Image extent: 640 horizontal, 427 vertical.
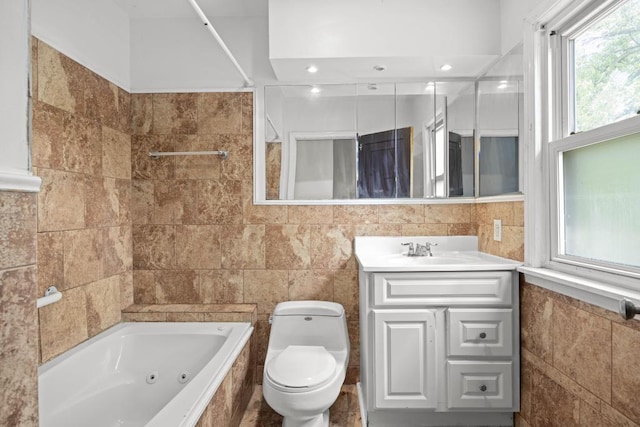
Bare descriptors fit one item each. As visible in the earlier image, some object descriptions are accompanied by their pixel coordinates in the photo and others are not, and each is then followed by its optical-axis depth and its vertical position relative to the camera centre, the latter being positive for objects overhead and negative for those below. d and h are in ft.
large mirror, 7.88 +1.63
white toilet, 5.49 -2.56
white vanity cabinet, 6.10 -2.17
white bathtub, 5.24 -2.73
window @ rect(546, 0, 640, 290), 4.29 +0.95
